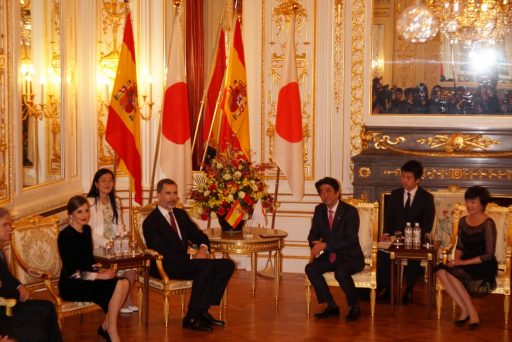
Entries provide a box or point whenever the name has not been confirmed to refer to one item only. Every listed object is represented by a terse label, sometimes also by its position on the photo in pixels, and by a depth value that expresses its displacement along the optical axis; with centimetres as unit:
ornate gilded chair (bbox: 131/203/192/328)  740
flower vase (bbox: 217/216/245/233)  820
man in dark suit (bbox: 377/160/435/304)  837
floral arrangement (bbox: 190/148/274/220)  803
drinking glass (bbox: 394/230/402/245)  802
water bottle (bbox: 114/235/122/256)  729
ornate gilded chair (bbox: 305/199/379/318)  786
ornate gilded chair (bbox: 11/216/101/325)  690
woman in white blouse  770
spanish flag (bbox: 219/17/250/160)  953
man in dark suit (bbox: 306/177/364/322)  783
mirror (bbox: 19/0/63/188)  814
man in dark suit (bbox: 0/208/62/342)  585
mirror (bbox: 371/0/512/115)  961
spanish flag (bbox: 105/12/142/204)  898
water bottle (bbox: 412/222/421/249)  790
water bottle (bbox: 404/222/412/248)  795
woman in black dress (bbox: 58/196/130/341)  685
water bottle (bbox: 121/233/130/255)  731
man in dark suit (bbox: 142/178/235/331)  747
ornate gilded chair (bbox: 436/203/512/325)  771
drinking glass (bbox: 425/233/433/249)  786
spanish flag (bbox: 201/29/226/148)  1020
